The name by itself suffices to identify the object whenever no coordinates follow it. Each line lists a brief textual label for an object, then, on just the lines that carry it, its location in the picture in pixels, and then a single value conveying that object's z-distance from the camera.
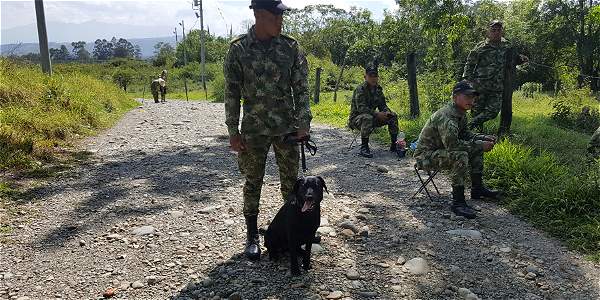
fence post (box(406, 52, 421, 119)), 10.50
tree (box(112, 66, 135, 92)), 43.42
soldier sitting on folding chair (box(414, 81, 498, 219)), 4.89
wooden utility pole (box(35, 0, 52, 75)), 13.27
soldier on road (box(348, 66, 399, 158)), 7.94
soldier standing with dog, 3.58
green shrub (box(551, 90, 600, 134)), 11.28
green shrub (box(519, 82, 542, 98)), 22.71
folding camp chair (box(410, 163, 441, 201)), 5.41
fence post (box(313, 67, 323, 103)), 18.32
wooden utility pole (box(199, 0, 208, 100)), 39.46
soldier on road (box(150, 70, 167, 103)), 22.02
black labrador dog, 3.32
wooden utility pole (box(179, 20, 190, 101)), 58.75
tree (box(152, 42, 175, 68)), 62.79
